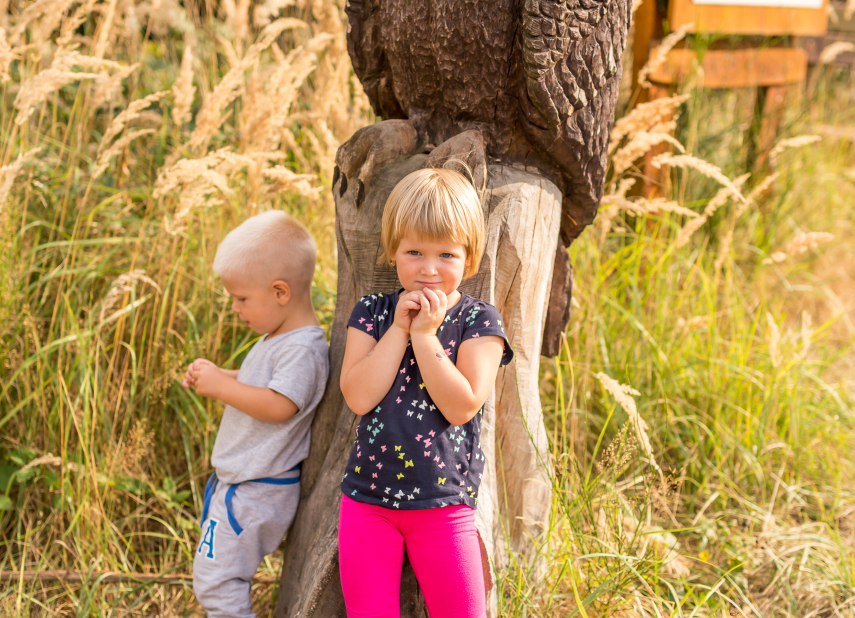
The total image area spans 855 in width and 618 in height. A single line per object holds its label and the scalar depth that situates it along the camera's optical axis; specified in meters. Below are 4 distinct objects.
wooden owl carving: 1.55
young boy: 1.77
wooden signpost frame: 3.37
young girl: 1.39
